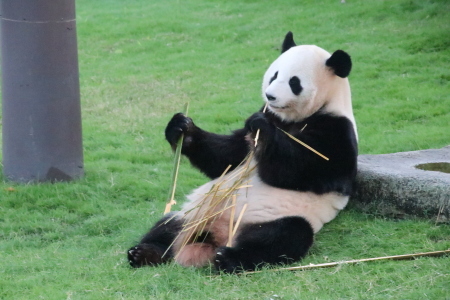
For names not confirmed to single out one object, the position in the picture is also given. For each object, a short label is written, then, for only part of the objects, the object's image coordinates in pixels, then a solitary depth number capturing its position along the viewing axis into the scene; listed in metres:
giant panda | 8.98
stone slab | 10.09
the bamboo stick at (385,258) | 8.70
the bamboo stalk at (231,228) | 9.11
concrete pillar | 13.32
